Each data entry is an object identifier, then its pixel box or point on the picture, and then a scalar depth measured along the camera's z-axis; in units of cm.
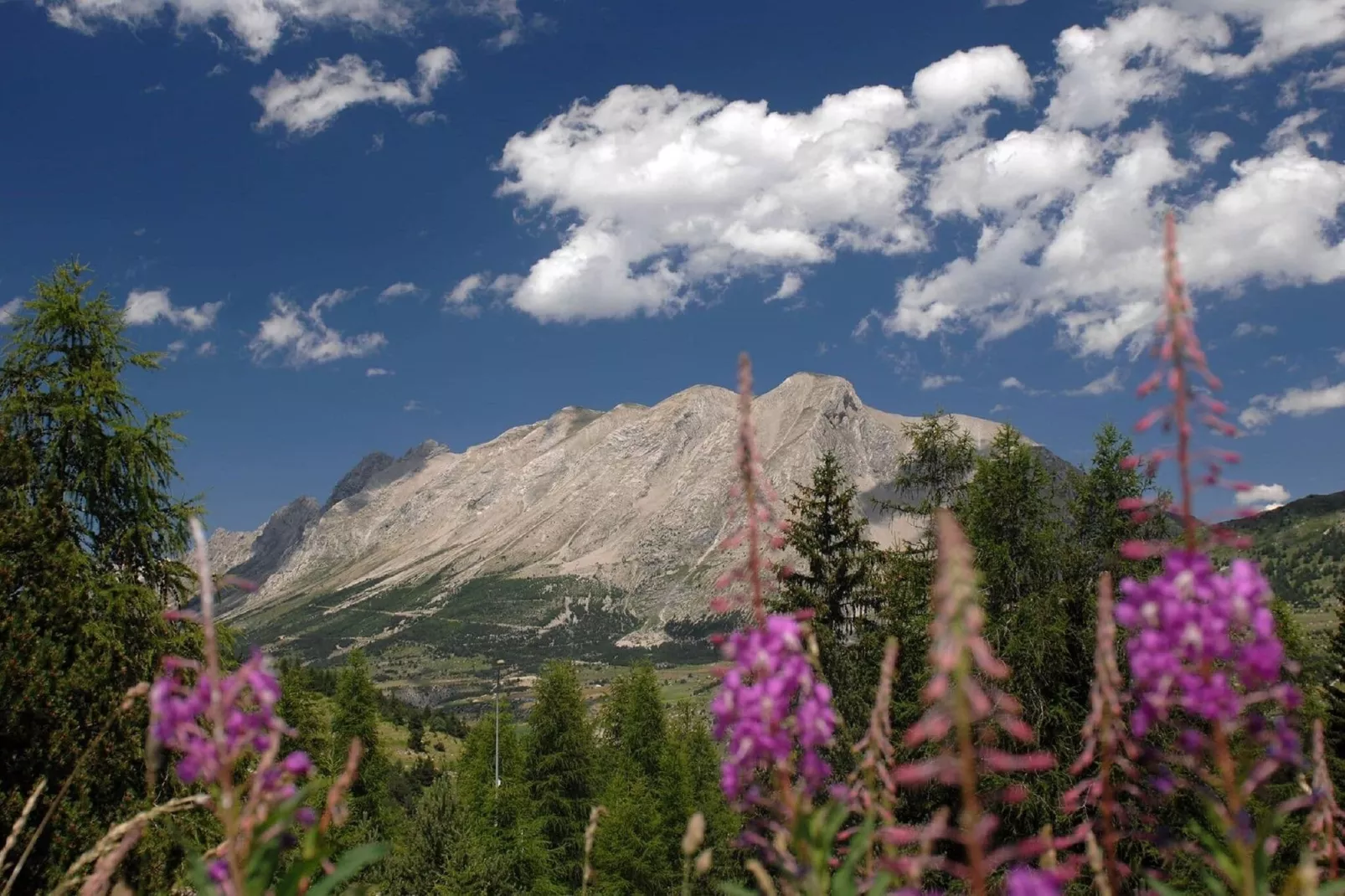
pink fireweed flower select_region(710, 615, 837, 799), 262
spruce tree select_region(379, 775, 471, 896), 2612
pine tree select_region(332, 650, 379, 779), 4775
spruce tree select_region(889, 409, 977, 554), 2692
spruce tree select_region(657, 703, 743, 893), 3569
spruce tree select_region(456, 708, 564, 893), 2853
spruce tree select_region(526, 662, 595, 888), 3984
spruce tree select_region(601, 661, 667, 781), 4394
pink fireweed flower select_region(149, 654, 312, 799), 262
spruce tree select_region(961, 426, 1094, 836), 1828
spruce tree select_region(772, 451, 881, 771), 2248
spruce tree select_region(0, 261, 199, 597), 1445
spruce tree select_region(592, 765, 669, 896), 3372
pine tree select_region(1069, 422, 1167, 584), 1936
